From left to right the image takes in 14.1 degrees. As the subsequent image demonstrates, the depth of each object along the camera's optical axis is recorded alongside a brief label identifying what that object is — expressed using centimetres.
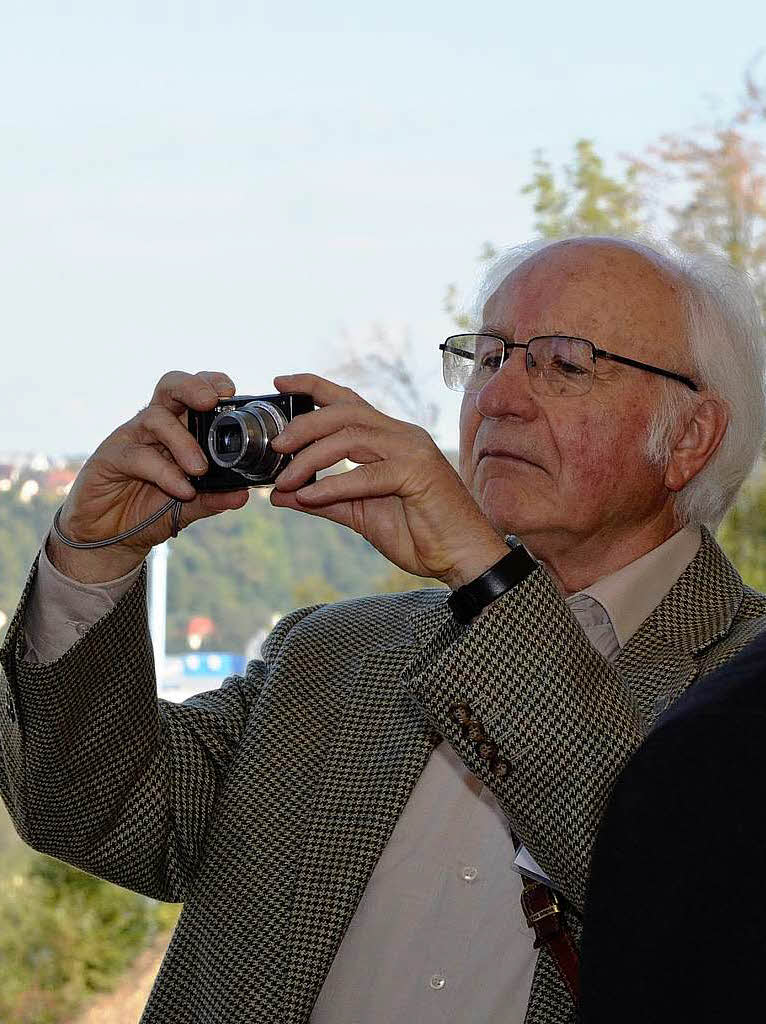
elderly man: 204
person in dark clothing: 98
